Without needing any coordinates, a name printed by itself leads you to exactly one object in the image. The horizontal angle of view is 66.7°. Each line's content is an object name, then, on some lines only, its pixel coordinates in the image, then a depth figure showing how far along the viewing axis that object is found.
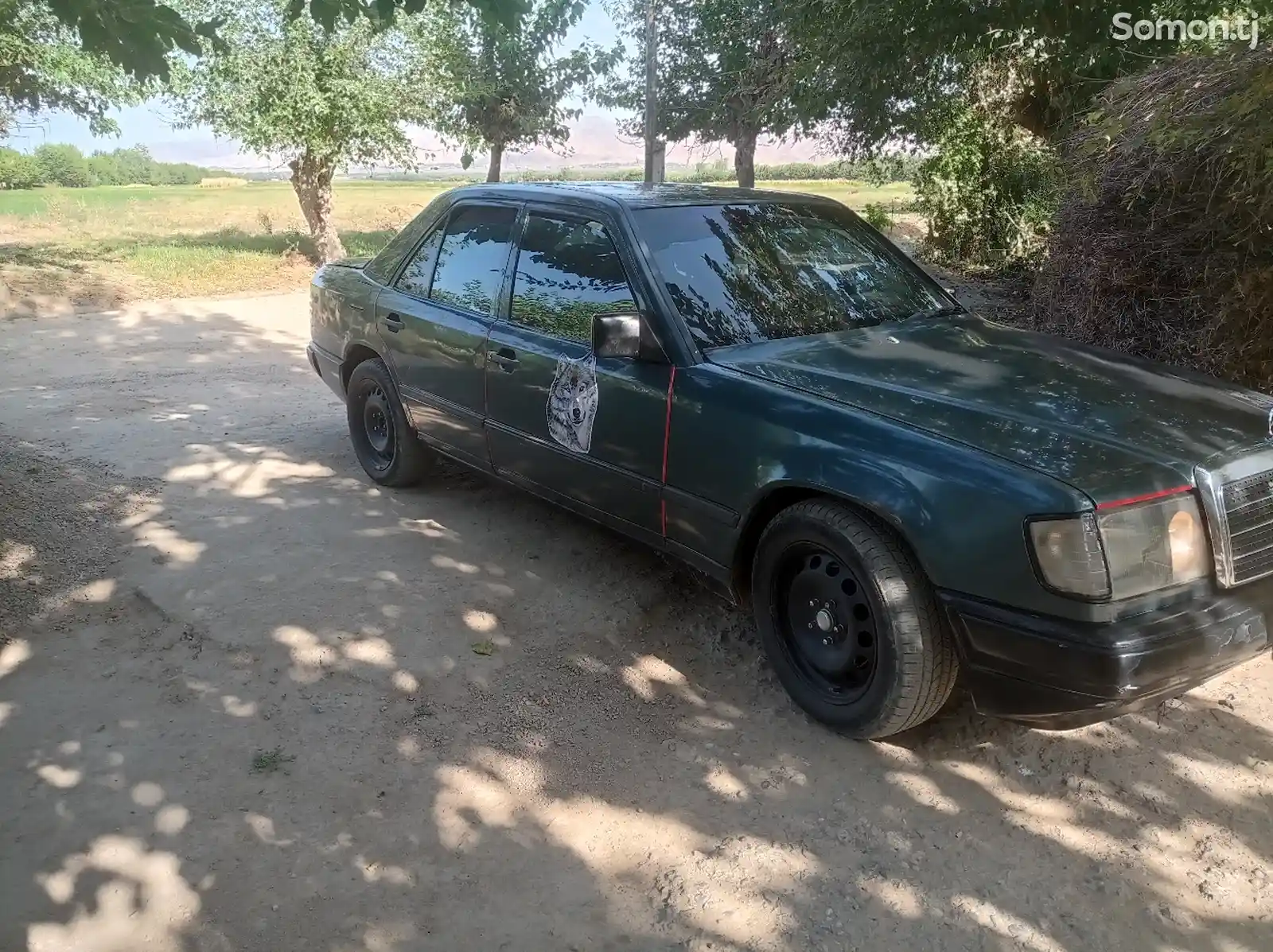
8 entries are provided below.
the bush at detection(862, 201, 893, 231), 15.68
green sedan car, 2.54
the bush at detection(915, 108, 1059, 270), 12.80
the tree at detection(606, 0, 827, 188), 10.26
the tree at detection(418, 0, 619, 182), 16.45
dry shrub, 4.53
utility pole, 15.36
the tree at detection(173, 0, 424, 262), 14.71
